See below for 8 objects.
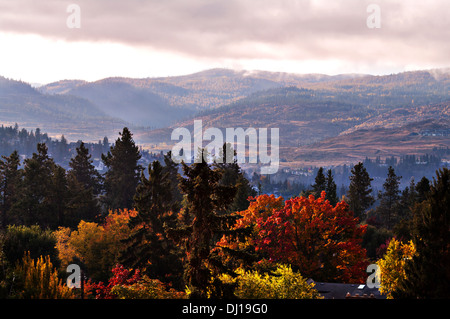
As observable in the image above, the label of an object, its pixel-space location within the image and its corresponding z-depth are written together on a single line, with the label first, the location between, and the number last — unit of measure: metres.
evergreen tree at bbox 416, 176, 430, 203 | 97.21
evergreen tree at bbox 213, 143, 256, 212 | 93.56
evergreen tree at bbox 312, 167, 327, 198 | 110.91
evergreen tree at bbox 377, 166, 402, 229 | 132.75
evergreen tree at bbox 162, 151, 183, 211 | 111.25
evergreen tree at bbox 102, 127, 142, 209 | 101.81
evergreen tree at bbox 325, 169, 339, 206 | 107.29
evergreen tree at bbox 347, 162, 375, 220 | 119.12
